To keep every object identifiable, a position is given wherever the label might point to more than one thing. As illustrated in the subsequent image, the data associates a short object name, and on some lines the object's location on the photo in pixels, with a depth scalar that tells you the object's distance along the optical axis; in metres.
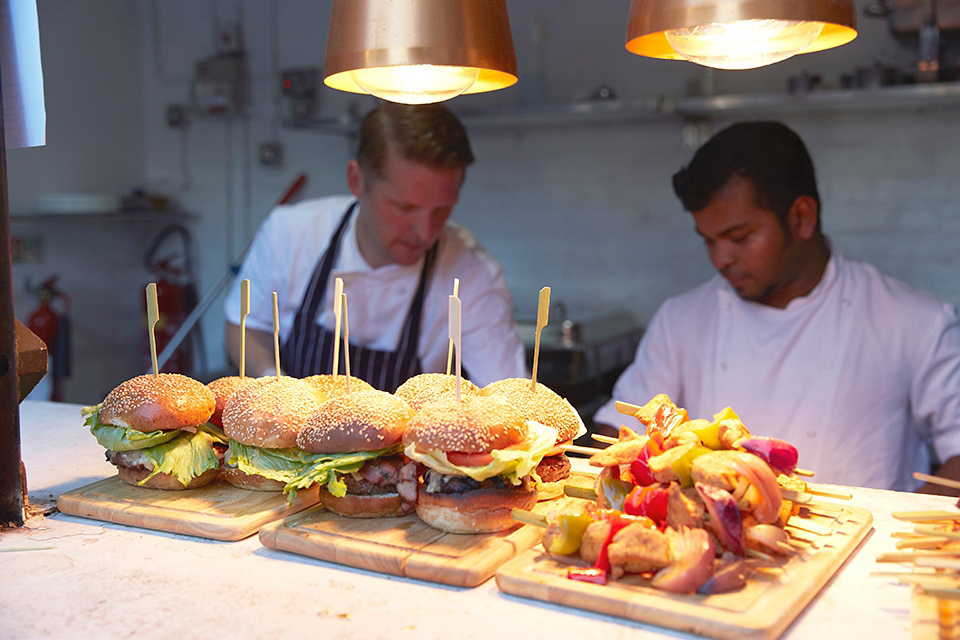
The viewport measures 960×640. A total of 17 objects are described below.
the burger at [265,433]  1.68
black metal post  1.57
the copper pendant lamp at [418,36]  1.50
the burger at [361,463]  1.58
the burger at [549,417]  1.77
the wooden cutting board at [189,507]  1.58
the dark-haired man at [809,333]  2.91
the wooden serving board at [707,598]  1.18
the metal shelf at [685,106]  3.85
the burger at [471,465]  1.50
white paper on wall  1.74
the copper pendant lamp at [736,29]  1.22
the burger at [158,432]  1.74
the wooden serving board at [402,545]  1.38
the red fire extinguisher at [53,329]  5.20
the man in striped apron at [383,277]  3.12
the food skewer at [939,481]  1.37
